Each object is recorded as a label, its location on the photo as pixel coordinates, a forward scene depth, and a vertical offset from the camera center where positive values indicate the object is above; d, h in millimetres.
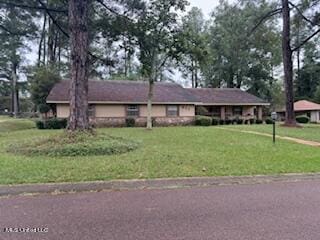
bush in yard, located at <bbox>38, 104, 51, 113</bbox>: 21578 +865
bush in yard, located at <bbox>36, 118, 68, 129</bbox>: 18589 -446
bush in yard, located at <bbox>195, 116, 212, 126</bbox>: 22355 -413
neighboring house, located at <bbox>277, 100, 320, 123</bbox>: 34033 +886
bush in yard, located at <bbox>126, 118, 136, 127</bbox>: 21022 -439
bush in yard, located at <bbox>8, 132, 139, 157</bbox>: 7458 -957
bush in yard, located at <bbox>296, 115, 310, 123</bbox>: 28872 -361
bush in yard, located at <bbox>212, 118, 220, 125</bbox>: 23451 -441
